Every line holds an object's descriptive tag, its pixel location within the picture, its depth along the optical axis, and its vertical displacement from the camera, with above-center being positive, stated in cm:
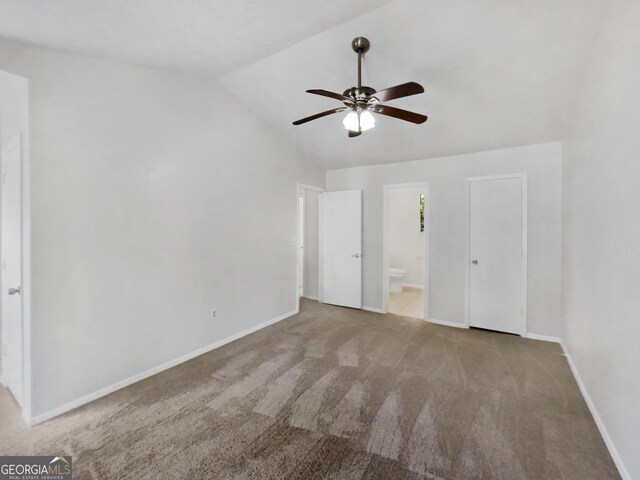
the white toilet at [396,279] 611 -92
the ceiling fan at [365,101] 196 +100
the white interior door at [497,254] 366 -22
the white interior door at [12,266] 212 -23
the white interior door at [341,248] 480 -19
